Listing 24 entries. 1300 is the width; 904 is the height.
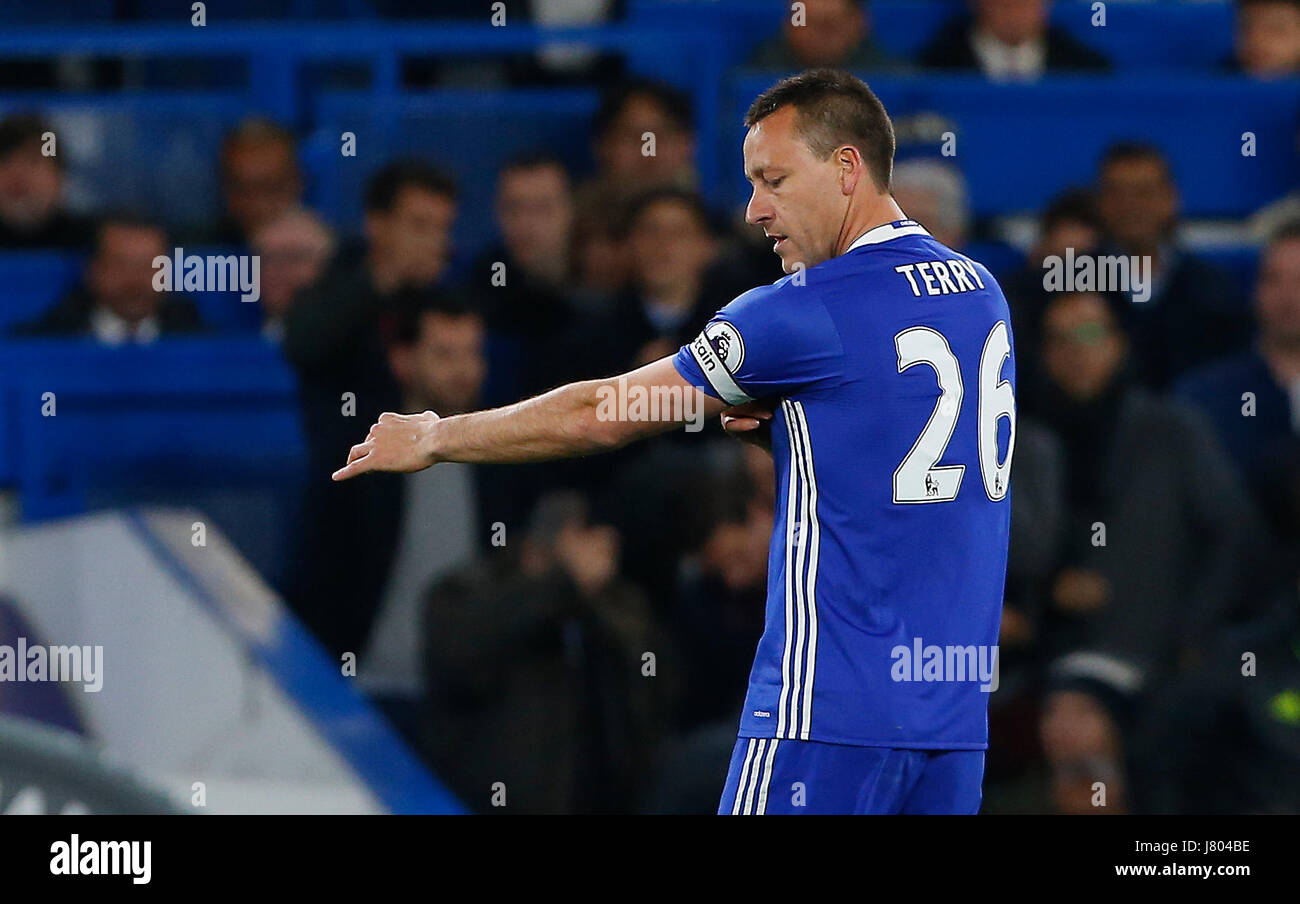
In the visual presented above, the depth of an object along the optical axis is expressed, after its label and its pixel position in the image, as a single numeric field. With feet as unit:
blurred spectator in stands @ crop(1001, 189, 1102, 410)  34.24
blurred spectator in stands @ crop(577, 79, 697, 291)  35.94
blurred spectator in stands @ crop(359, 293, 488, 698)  34.17
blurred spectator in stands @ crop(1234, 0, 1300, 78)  39.52
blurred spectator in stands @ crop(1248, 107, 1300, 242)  37.70
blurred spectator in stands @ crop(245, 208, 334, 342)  35.83
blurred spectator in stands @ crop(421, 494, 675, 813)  33.32
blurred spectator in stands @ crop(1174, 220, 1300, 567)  35.01
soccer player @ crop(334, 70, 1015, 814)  18.81
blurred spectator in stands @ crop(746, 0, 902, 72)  38.09
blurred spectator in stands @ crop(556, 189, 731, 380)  34.04
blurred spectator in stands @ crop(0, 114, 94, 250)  37.73
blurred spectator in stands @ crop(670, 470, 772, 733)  33.53
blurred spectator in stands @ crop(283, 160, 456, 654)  34.55
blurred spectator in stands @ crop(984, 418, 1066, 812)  33.65
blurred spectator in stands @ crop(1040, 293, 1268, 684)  34.35
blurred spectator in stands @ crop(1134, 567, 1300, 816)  32.94
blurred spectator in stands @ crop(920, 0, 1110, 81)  40.09
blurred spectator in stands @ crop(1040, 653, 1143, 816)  33.27
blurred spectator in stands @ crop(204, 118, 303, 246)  37.11
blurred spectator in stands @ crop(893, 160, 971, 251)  33.96
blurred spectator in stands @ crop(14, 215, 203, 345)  36.42
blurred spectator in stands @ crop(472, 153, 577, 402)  35.24
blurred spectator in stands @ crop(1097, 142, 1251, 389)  35.53
